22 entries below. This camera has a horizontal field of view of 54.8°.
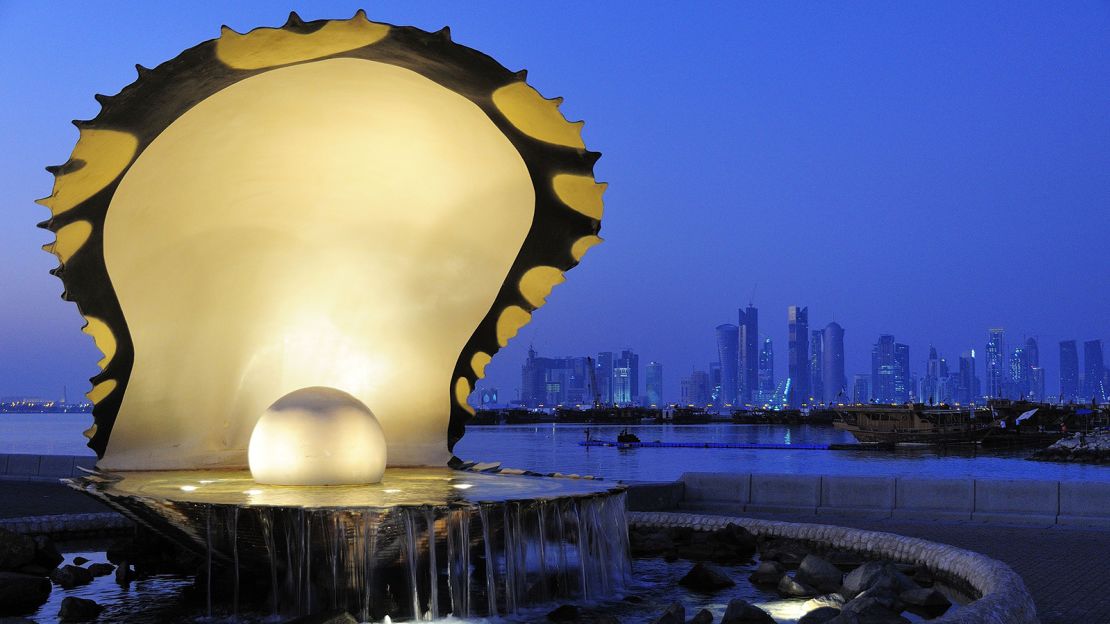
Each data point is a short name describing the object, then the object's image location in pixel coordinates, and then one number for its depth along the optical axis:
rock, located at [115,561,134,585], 10.57
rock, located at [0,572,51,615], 9.30
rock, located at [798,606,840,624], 8.21
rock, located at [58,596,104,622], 8.77
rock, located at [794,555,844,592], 10.03
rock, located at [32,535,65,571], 11.11
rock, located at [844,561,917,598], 9.39
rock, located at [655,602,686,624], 7.97
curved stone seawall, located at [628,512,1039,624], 7.04
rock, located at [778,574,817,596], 9.85
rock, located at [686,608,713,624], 8.20
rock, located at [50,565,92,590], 10.38
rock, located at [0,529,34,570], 10.54
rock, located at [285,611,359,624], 7.93
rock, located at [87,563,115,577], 11.05
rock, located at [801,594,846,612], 9.41
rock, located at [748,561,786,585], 10.43
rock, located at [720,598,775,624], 8.04
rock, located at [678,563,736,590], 10.15
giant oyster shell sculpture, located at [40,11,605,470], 10.85
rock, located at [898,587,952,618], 9.18
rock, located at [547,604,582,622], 8.61
